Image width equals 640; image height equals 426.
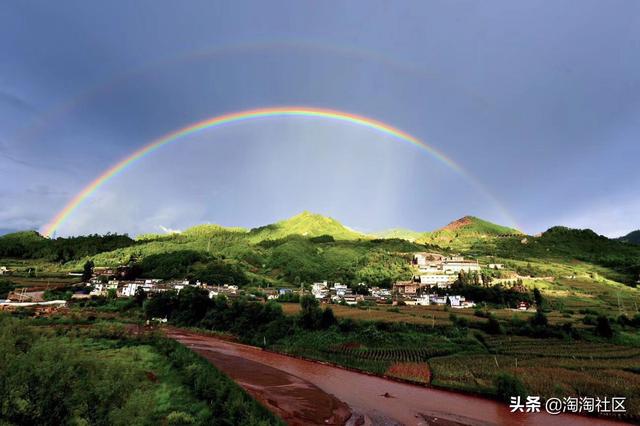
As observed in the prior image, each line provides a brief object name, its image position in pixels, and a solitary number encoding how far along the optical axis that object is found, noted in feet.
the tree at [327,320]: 145.48
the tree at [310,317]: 146.51
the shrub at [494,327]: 139.23
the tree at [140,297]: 219.82
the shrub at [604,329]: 137.80
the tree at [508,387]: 75.97
